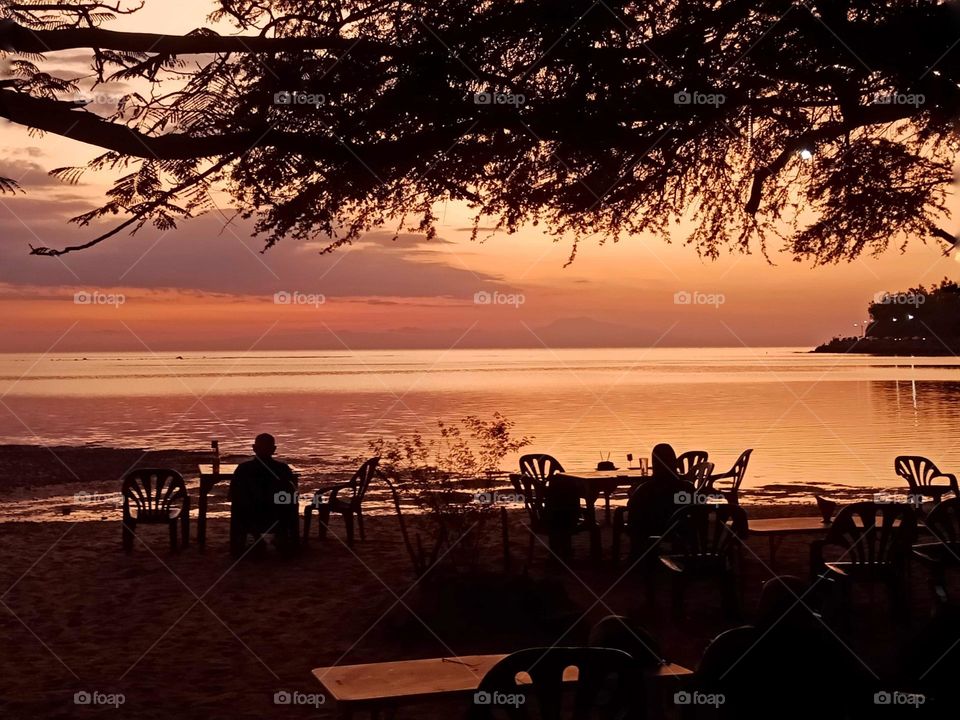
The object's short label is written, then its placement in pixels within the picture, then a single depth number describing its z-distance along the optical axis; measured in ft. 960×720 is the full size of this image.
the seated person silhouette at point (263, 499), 35.68
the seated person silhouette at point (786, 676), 11.33
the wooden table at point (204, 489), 39.68
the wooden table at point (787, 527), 28.94
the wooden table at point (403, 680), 13.51
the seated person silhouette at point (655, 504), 31.09
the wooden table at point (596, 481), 36.68
